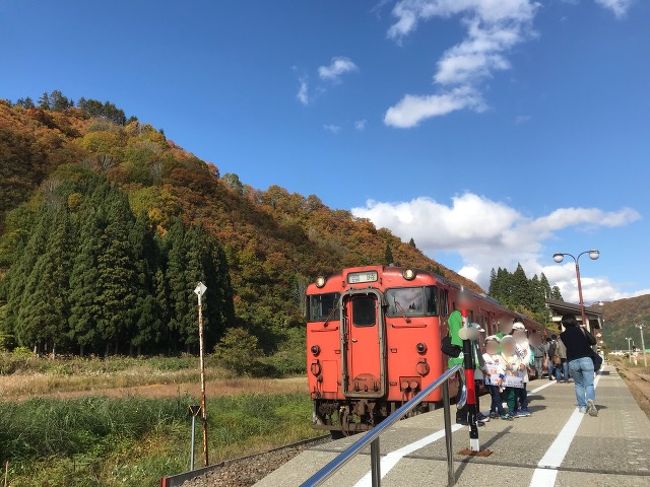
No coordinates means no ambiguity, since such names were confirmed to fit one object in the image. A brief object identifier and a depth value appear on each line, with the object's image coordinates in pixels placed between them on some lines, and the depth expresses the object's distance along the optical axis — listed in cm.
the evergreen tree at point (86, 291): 3909
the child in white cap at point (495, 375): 783
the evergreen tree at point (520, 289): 9800
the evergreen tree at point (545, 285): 11469
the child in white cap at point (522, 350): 802
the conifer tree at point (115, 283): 4056
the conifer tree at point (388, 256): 8544
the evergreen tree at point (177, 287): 4675
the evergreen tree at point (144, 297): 4253
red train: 911
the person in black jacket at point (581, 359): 805
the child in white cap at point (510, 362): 790
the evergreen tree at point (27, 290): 3806
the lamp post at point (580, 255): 2620
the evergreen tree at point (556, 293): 12838
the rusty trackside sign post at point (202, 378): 921
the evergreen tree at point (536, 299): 9825
